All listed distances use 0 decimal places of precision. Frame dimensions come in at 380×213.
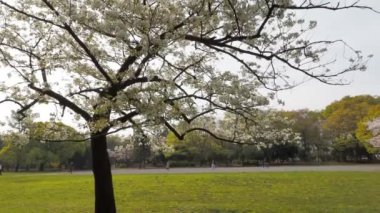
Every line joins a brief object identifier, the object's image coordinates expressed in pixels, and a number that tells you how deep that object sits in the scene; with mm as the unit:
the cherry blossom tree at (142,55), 8812
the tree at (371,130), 48322
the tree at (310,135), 74125
